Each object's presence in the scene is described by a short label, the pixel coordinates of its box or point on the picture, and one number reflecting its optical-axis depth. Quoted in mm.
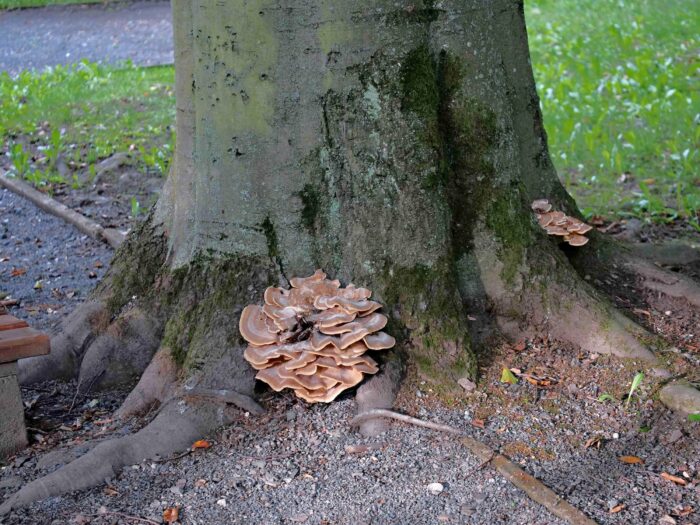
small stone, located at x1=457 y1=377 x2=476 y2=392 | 3689
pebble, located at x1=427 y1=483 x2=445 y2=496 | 3168
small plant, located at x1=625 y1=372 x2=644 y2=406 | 3623
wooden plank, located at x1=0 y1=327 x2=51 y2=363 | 3537
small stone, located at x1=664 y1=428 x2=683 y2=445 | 3482
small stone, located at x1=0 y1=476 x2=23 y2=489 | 3422
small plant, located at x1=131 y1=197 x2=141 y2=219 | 6968
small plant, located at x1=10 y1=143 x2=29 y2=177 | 8062
